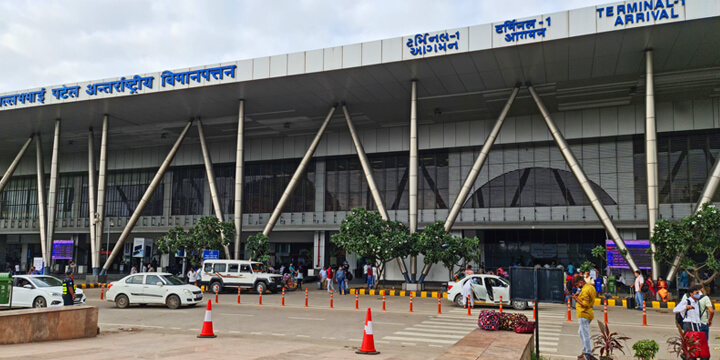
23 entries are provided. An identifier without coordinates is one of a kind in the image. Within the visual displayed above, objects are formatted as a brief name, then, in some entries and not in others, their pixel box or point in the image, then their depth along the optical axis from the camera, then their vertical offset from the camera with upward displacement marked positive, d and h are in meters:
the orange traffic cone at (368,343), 12.07 -2.18
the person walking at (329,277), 33.07 -2.15
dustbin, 18.27 -1.66
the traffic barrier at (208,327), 14.32 -2.24
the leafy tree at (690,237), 24.89 +0.37
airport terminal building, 29.36 +8.18
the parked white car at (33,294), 20.80 -2.10
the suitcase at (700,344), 10.20 -1.81
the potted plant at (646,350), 9.50 -1.76
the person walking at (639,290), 24.67 -2.01
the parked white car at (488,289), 23.61 -1.92
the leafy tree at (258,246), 35.56 -0.40
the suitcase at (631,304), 25.59 -2.68
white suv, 31.19 -2.06
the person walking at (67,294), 20.14 -2.02
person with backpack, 11.16 -1.29
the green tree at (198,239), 35.69 +0.00
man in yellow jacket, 10.83 -1.26
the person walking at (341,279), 32.84 -2.23
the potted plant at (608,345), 10.17 -1.81
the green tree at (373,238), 31.36 +0.19
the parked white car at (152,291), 22.89 -2.17
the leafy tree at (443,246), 31.14 -0.22
